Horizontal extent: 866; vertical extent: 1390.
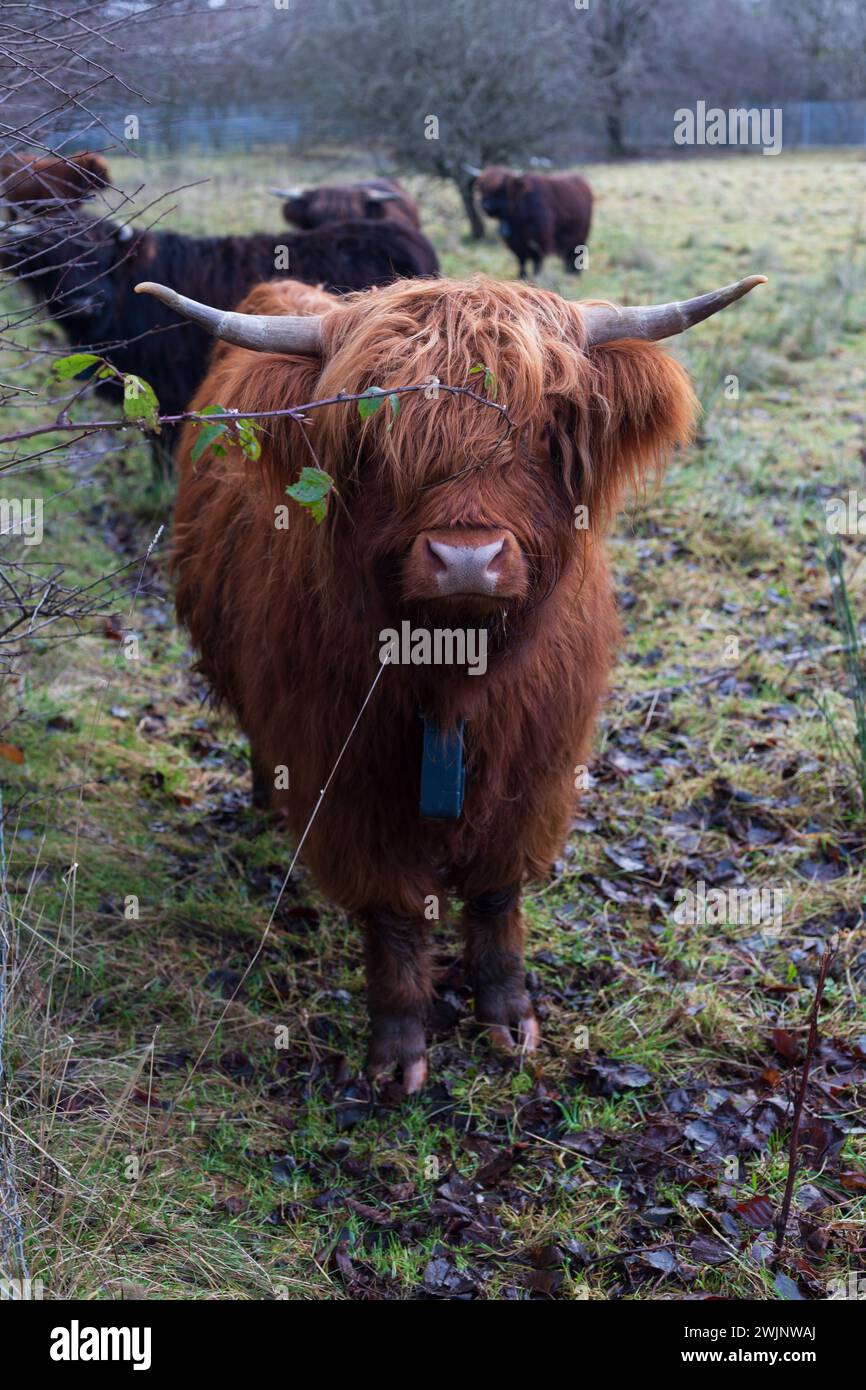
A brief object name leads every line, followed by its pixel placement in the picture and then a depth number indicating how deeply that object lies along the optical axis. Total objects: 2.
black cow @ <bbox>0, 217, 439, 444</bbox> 7.01
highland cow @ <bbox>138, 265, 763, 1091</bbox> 2.26
